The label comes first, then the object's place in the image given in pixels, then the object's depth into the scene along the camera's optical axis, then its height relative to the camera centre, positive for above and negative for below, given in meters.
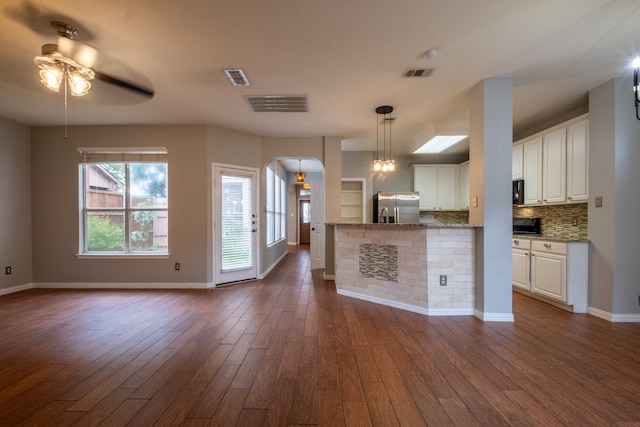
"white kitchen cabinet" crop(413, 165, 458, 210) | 6.33 +0.59
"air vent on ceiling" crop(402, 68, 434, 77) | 2.81 +1.45
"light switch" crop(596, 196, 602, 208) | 3.21 +0.12
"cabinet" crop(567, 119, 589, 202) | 3.41 +0.64
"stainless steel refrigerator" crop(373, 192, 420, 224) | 6.20 +0.13
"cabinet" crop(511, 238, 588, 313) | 3.32 -0.76
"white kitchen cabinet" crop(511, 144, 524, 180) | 4.45 +0.84
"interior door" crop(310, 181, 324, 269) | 6.40 -0.29
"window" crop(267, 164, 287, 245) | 6.24 +0.13
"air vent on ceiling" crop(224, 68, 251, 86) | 2.85 +1.44
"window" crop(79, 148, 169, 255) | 4.70 +0.08
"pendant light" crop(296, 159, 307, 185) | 7.83 +1.02
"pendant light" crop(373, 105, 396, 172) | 3.84 +1.42
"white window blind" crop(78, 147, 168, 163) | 4.60 +0.95
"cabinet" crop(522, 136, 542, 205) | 4.12 +0.63
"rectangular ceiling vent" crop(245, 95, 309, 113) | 3.49 +1.43
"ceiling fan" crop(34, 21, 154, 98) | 2.24 +1.25
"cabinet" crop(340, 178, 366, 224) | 6.77 +0.26
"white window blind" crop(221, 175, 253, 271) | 4.81 -0.21
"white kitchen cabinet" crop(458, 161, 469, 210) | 6.11 +0.58
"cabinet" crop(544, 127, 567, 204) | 3.72 +0.63
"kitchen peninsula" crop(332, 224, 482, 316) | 3.27 -0.69
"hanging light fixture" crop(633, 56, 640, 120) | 2.73 +1.32
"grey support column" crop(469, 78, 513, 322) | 3.08 +0.15
